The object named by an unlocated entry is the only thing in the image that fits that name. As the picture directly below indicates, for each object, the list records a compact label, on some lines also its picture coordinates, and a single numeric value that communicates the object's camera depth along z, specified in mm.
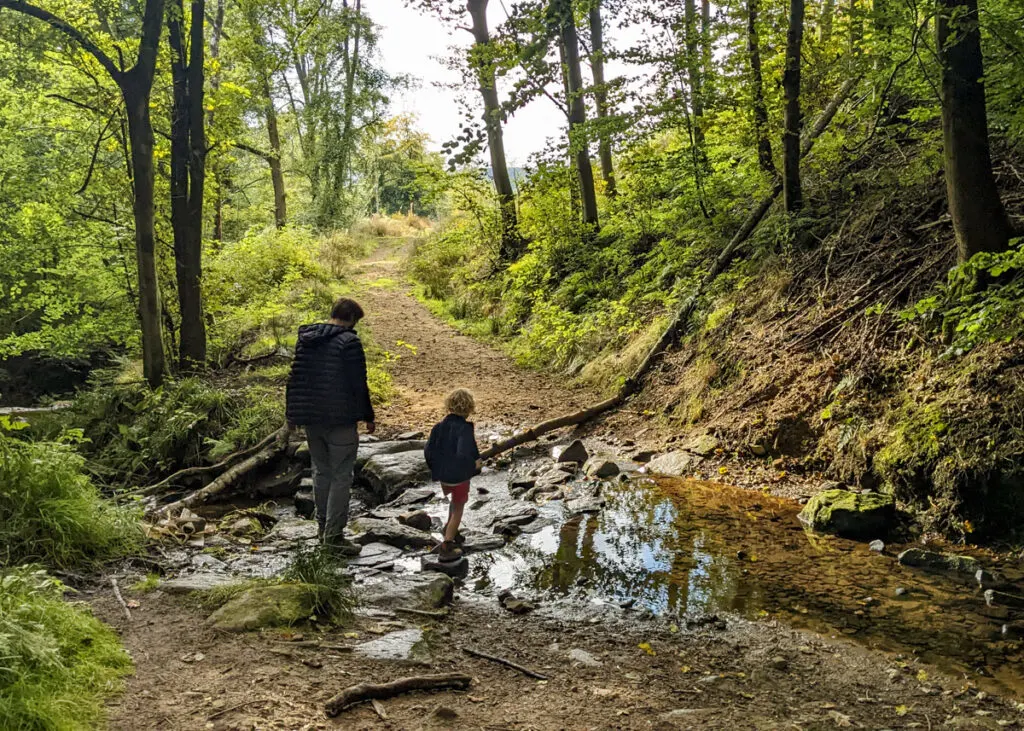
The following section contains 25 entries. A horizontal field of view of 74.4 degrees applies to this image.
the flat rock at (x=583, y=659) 4020
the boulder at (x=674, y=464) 7935
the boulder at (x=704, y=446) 8047
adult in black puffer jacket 5746
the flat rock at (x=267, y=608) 4238
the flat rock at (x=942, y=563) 4879
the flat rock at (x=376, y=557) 5781
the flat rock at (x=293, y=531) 6680
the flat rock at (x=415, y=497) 7734
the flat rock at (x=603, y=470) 7961
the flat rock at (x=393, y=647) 3975
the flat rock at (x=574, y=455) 8586
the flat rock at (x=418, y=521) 6836
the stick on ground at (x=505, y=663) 3861
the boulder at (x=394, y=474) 8109
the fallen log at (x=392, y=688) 3301
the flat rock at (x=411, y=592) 4855
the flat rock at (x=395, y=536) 6297
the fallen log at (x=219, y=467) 8852
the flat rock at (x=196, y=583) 4887
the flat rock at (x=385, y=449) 8805
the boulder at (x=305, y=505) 7766
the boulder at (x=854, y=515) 5715
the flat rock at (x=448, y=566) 5605
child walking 5969
